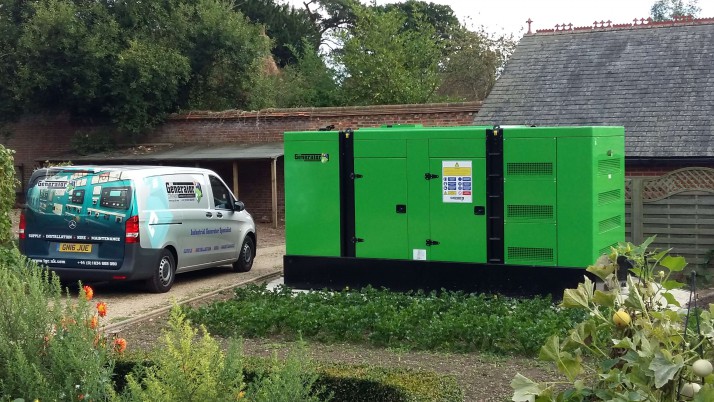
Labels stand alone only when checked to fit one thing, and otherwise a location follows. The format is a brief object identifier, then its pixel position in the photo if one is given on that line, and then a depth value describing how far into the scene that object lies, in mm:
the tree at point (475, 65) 35781
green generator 11750
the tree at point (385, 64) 31031
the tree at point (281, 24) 44750
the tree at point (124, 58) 28484
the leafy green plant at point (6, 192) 15867
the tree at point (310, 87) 33406
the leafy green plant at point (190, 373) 4758
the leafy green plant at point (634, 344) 3984
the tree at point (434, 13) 52938
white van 13164
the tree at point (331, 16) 55812
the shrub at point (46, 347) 5754
